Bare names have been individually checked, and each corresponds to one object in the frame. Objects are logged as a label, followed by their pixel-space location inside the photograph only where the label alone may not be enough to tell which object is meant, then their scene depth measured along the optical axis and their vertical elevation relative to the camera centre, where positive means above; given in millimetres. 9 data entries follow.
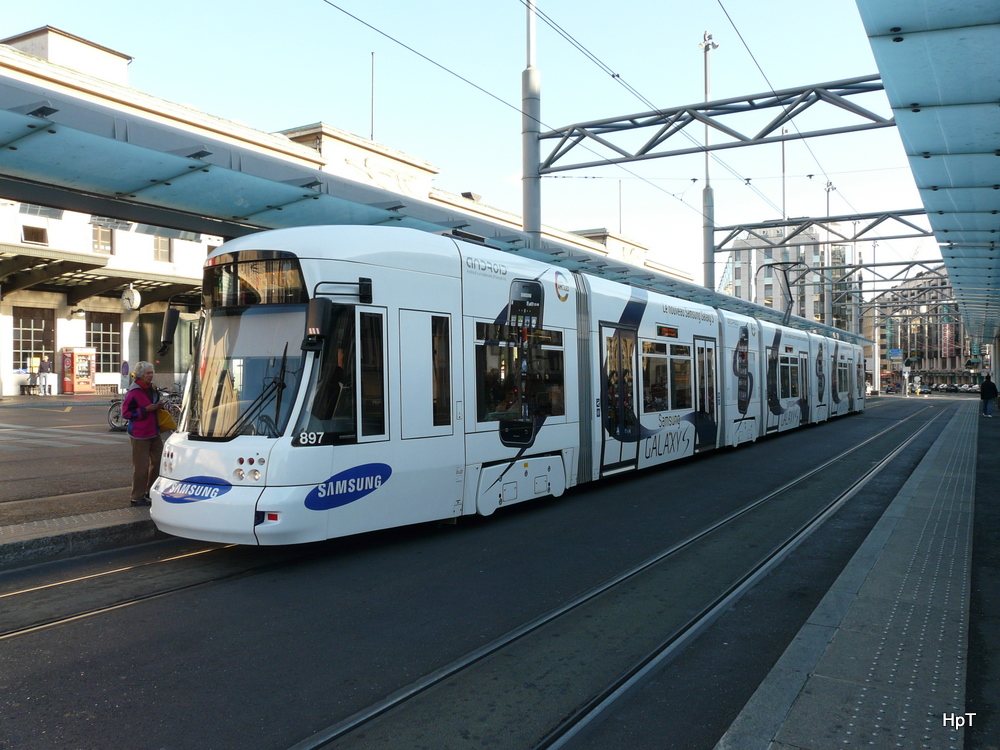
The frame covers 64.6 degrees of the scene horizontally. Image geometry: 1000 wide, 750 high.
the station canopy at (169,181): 7297 +2214
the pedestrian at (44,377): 31844 +164
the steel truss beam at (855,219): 19234 +3861
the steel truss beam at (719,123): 12055 +4239
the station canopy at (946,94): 6691 +2936
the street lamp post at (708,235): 21859 +3851
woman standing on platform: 8578 -486
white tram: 6609 -115
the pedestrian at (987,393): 32156 -985
